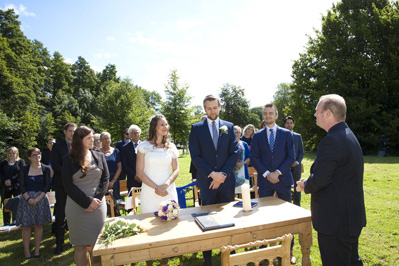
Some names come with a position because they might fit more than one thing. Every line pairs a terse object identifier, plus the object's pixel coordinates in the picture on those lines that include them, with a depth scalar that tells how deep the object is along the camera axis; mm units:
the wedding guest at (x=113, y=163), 5906
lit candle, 3051
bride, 3633
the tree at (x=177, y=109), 26978
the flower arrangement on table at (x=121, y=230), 2407
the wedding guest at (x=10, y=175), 6805
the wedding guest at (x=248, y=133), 7715
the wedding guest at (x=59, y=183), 4879
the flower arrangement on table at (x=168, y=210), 2795
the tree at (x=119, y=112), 24219
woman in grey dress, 3320
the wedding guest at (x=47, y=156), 7391
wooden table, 2191
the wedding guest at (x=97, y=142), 6652
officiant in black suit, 2312
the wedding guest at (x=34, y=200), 4719
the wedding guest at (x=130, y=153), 6074
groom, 3762
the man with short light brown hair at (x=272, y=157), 4000
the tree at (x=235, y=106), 49500
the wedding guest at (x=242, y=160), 5558
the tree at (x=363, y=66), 19734
